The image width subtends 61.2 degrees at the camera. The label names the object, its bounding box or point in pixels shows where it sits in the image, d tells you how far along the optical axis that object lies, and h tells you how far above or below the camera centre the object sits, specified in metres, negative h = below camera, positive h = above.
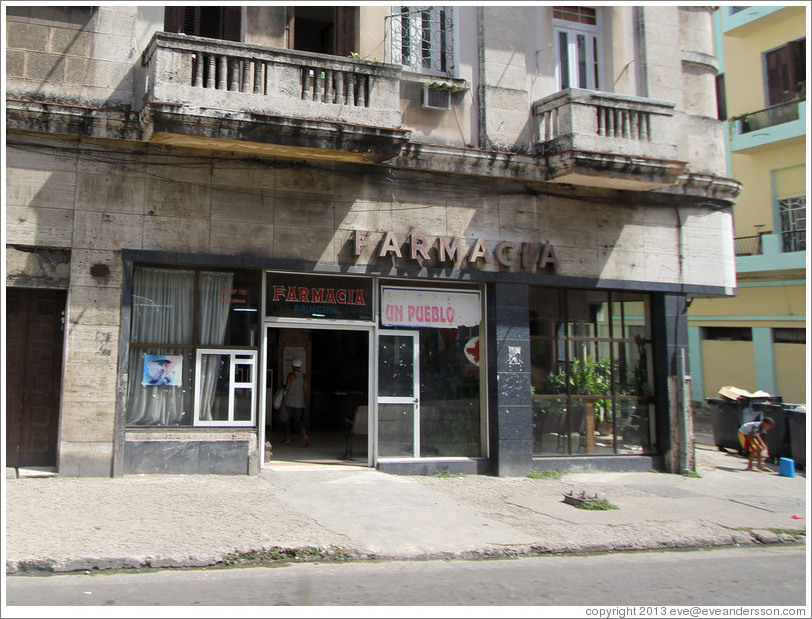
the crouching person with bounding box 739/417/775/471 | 12.95 -1.37
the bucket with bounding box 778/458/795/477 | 12.38 -1.84
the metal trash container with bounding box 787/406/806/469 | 13.20 -1.32
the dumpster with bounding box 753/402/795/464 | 13.66 -1.41
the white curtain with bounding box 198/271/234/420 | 9.88 +0.66
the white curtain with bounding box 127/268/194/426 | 9.59 +0.52
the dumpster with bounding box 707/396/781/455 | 14.69 -1.06
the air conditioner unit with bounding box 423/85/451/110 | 10.95 +4.30
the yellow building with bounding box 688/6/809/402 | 21.59 +5.57
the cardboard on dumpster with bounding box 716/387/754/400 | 14.97 -0.59
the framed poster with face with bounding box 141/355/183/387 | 9.62 -0.06
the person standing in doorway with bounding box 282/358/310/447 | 12.76 -0.50
